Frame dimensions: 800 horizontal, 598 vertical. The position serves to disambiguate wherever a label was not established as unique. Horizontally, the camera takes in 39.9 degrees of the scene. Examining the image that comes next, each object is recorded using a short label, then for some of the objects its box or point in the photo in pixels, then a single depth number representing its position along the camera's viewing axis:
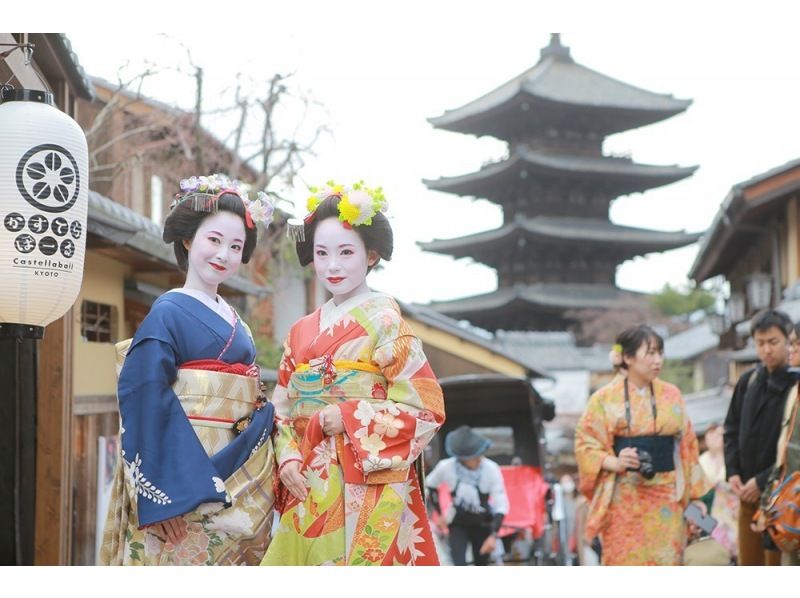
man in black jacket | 5.90
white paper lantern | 4.37
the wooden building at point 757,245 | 13.10
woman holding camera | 5.76
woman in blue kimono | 3.90
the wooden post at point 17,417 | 4.55
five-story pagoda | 33.72
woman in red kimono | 4.05
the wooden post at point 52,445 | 6.08
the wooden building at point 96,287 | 6.10
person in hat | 7.95
